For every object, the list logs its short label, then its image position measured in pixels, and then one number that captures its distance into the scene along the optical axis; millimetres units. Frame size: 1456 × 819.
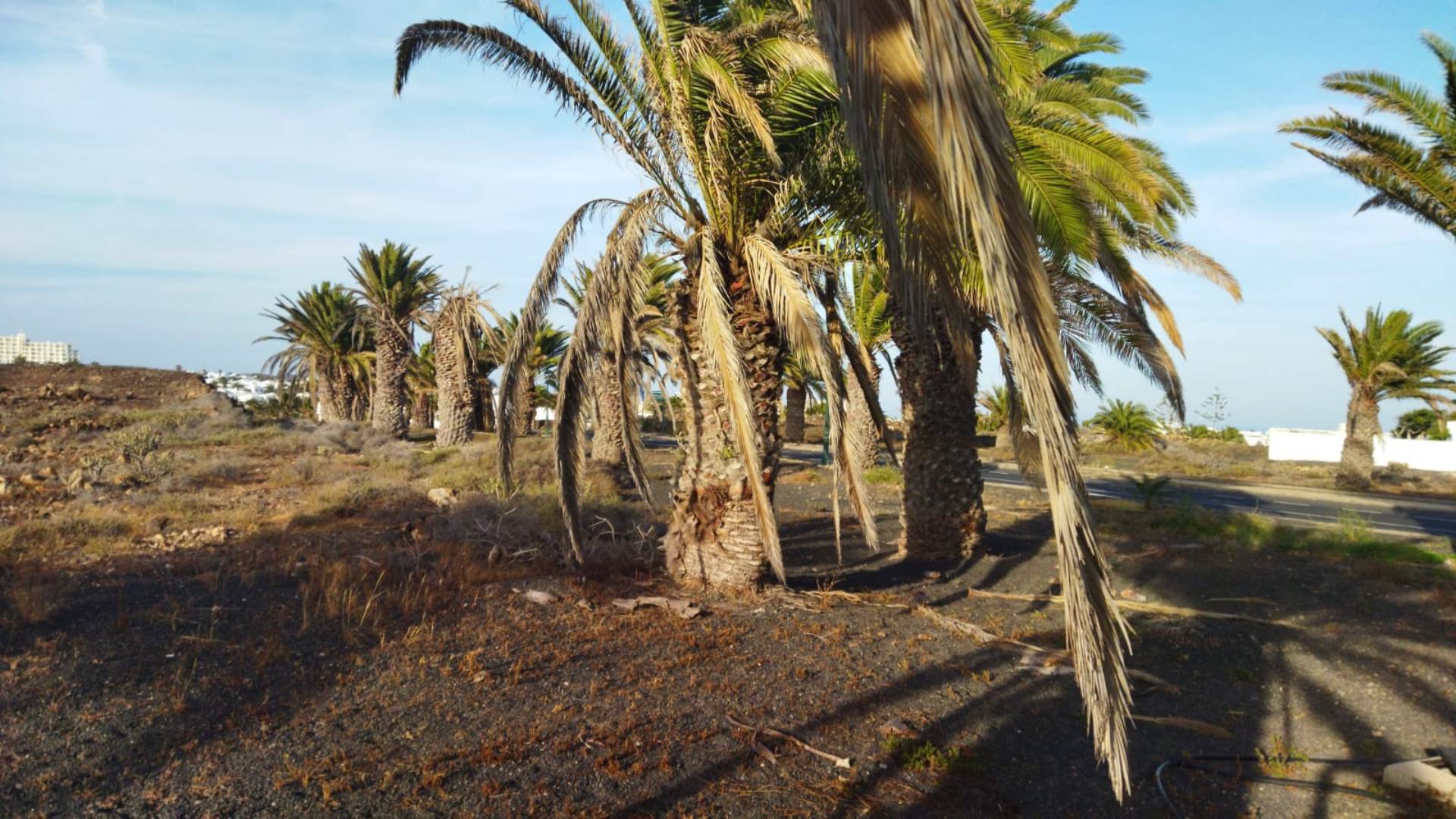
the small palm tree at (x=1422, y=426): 36719
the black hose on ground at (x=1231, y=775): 4270
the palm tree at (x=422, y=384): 39812
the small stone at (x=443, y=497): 11016
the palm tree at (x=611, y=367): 16859
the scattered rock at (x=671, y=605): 6773
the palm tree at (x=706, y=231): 6844
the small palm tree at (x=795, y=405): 34844
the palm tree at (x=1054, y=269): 8281
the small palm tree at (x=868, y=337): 19375
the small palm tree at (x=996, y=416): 29250
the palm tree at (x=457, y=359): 21250
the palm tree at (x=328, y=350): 30422
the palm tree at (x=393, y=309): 25172
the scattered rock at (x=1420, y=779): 4164
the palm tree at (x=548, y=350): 26391
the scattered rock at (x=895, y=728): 4707
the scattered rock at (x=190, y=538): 8109
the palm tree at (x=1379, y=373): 23453
